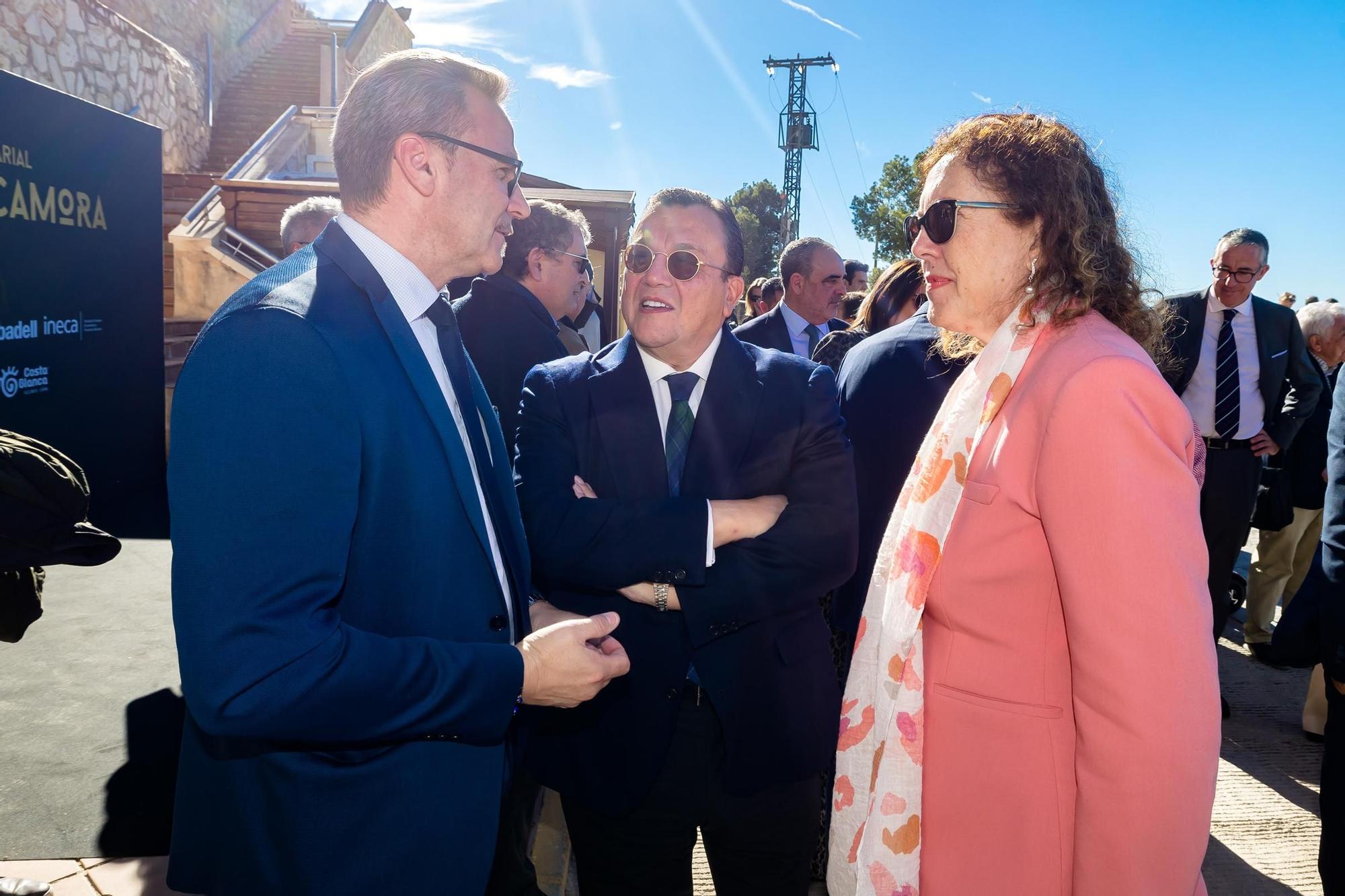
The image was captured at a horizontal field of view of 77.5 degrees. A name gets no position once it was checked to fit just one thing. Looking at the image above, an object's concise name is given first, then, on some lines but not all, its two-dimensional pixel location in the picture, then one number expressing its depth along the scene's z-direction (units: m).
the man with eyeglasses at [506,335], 3.38
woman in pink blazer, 1.23
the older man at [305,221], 4.57
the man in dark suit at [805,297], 6.00
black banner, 4.38
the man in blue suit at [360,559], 1.18
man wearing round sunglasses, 2.01
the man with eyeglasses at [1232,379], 4.88
